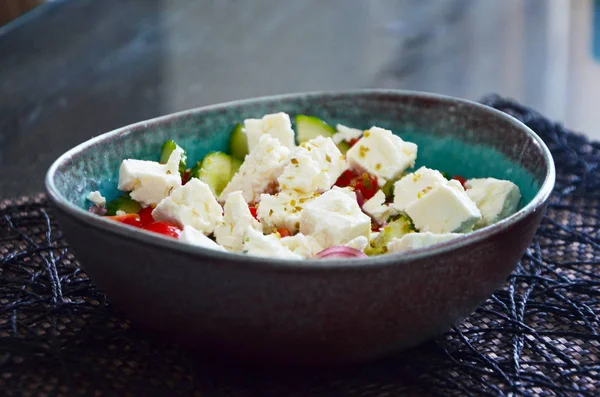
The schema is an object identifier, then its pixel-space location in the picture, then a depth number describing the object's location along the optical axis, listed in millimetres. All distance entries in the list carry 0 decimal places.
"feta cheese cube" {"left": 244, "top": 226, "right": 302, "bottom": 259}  418
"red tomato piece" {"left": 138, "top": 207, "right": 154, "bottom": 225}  470
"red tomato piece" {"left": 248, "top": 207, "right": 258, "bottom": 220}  467
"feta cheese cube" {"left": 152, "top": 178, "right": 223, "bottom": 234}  451
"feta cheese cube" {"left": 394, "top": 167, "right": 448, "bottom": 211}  471
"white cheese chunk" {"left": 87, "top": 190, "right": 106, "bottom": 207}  478
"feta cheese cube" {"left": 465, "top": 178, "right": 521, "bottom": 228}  468
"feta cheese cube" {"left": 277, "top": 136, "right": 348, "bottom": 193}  474
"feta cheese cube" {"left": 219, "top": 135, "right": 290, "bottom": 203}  485
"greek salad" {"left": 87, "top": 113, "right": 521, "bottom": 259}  440
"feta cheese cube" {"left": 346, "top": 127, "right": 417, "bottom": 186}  494
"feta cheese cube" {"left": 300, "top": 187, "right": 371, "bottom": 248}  439
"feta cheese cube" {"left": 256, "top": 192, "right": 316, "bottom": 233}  457
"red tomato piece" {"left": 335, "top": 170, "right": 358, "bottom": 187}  500
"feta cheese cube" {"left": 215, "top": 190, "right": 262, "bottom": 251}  445
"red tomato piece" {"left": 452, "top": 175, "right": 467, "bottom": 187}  504
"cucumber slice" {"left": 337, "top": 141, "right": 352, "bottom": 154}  530
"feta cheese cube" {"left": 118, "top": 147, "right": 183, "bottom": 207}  475
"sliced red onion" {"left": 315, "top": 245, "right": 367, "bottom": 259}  426
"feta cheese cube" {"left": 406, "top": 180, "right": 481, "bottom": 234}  448
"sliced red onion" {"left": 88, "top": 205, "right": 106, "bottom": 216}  477
